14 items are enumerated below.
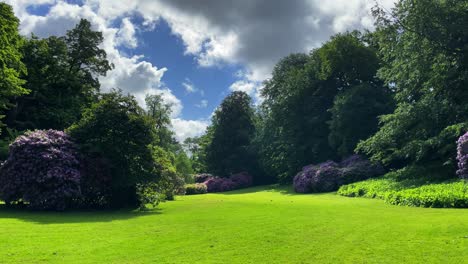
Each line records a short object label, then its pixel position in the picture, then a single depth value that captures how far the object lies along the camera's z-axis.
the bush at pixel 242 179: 54.61
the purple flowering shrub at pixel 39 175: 18.61
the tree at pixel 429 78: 24.44
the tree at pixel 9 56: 23.02
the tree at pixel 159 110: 63.22
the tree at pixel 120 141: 20.67
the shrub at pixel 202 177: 57.09
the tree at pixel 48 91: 28.30
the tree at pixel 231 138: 58.38
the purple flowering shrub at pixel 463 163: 15.81
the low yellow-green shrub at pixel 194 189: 43.41
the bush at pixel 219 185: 52.44
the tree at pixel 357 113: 36.25
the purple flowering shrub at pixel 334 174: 32.54
